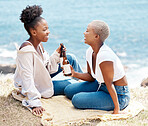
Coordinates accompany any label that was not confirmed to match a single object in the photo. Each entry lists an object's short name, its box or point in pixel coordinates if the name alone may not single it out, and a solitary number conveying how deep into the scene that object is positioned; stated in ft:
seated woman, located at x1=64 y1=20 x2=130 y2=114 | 11.37
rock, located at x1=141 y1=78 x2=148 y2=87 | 19.52
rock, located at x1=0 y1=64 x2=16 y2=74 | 27.69
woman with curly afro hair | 12.17
